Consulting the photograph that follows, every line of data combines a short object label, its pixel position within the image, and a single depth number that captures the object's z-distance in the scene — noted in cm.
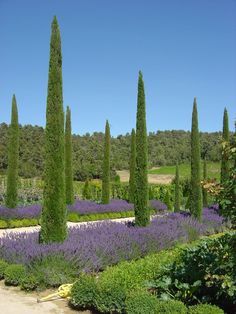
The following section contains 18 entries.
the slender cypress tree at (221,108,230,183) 2438
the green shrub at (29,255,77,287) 799
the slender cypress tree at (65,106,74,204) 2259
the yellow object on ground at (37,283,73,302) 724
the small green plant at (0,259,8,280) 857
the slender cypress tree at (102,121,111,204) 2520
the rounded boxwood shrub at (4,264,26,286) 802
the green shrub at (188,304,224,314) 522
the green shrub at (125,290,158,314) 565
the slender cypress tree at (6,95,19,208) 1991
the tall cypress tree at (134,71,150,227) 1413
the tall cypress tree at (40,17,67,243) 1011
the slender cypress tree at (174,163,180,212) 2333
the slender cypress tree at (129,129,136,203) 2598
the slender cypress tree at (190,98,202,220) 1872
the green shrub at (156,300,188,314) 539
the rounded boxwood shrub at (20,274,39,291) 782
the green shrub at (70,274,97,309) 659
